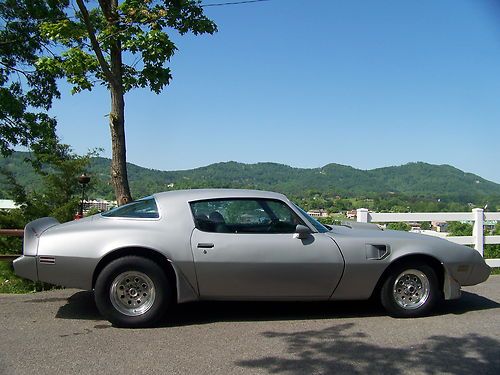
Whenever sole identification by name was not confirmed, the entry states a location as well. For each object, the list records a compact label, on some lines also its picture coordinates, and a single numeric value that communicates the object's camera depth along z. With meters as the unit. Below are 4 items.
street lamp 12.12
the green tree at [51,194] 10.63
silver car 4.99
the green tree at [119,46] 7.68
